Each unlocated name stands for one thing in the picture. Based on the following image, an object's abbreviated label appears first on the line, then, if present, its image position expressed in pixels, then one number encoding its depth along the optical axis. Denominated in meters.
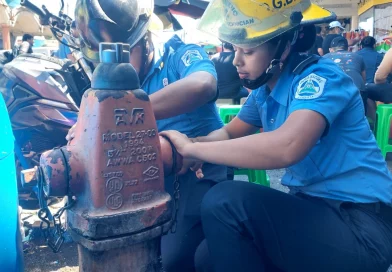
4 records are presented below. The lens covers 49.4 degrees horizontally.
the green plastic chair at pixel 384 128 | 5.29
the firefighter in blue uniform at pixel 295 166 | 1.56
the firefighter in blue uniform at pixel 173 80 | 1.62
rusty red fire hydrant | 1.14
